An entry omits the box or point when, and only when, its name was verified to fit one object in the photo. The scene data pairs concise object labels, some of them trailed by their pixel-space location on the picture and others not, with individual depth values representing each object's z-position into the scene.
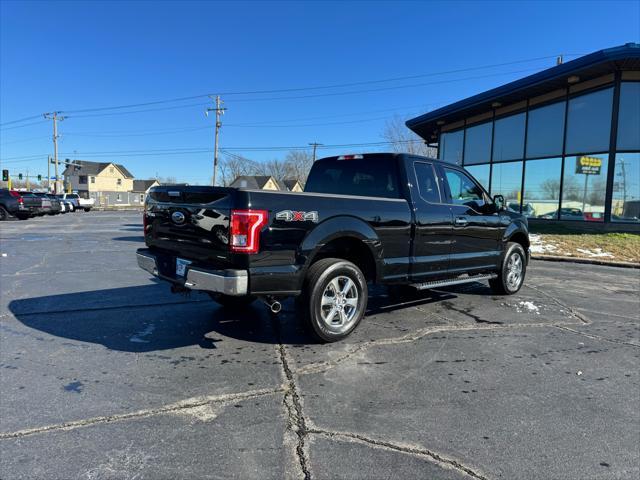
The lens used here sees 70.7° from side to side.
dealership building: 14.98
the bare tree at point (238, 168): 86.35
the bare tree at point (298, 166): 86.62
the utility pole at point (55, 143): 58.81
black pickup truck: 3.90
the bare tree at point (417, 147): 38.03
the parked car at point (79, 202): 43.09
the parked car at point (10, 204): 23.50
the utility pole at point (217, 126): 42.44
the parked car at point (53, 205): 27.12
